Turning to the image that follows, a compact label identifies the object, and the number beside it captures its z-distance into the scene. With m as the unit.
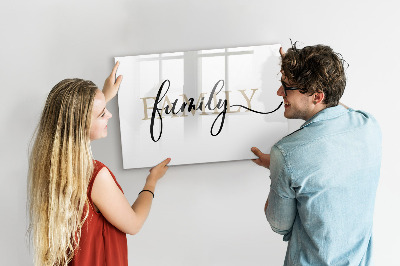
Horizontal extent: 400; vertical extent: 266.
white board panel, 1.54
